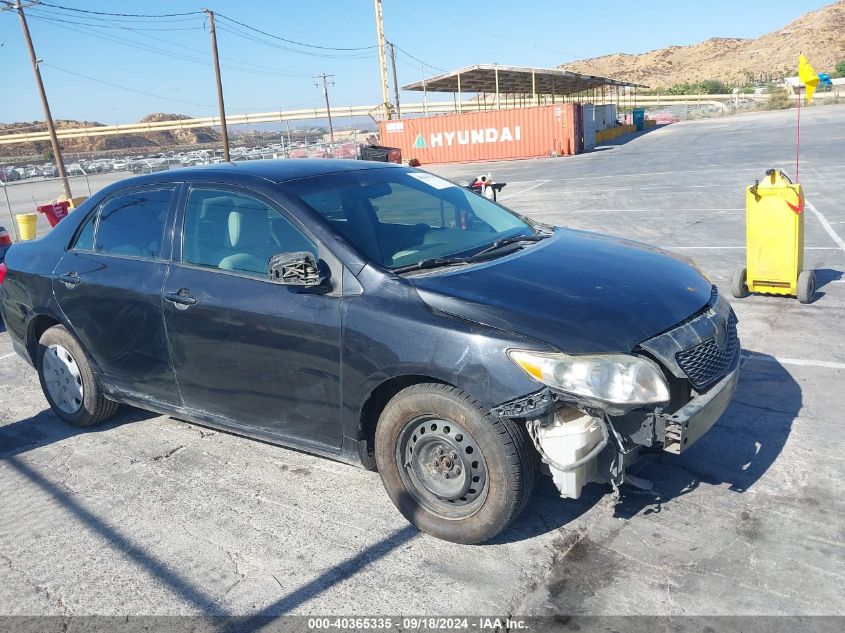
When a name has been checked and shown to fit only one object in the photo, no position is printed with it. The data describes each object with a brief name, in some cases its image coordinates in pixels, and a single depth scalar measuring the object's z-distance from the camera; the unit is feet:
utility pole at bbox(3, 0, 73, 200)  99.66
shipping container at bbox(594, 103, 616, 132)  153.27
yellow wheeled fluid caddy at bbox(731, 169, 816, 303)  22.65
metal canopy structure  135.45
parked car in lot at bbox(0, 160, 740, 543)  10.14
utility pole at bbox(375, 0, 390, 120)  180.86
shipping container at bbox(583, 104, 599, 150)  134.51
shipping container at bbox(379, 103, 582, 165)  124.16
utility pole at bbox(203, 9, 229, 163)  132.57
